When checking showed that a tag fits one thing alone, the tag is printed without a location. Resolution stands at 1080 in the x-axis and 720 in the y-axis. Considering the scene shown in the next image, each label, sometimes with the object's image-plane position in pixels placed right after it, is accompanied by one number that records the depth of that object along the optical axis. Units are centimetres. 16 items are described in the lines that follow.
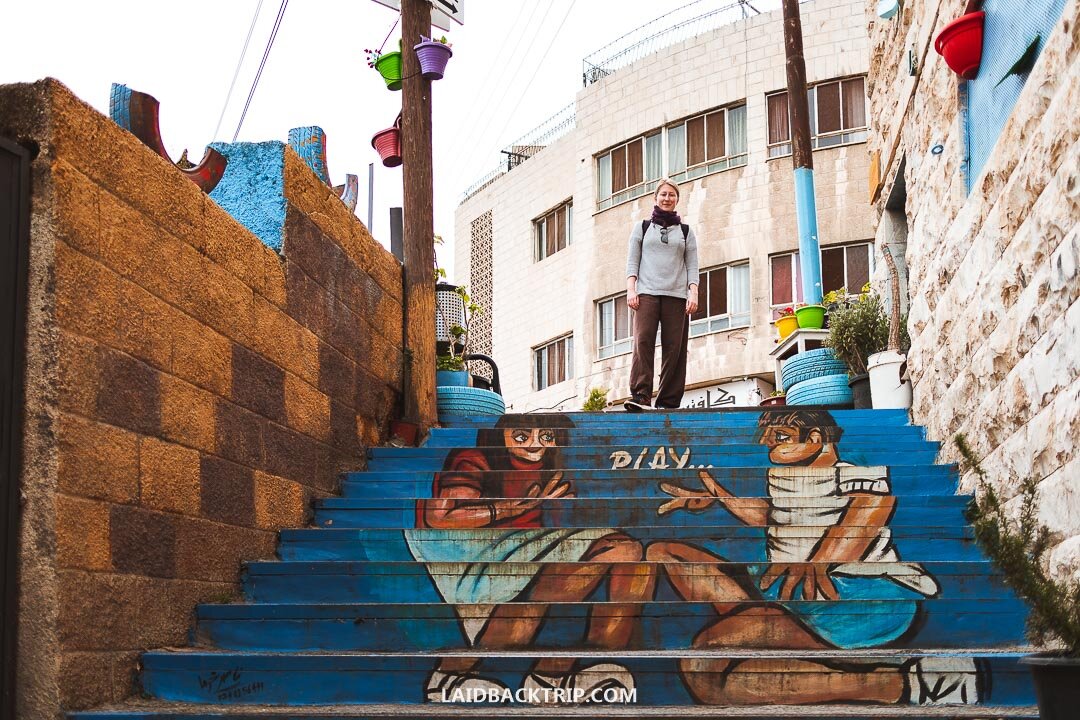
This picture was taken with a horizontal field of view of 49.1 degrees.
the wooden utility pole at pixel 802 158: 1195
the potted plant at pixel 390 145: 809
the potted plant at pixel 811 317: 954
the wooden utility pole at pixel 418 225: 784
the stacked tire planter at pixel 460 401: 800
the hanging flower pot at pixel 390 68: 823
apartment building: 1969
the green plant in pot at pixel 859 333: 821
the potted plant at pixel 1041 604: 270
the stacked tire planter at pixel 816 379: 823
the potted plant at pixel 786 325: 1044
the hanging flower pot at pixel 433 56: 786
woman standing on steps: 843
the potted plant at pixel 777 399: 1036
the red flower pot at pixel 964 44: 557
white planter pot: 749
